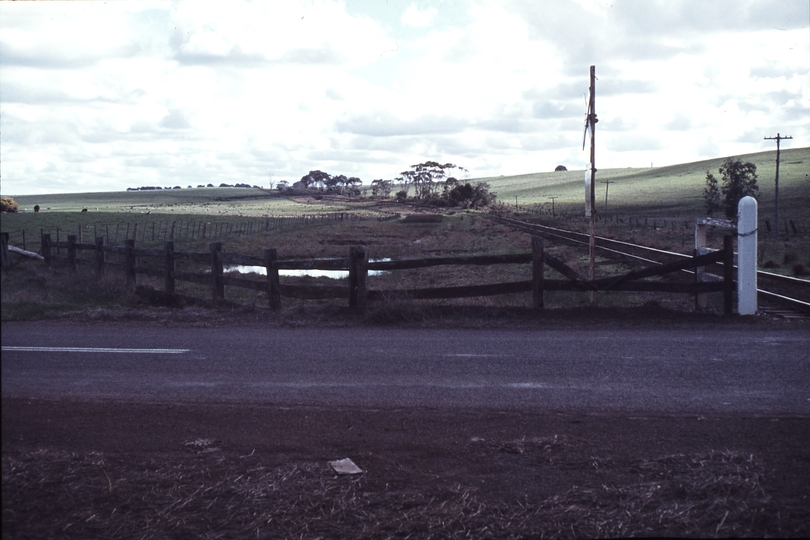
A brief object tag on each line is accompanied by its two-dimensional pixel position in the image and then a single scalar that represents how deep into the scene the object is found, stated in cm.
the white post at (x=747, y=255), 1168
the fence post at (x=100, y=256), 1527
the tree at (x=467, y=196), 12769
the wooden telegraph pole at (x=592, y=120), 1304
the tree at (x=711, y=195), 7106
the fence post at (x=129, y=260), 1523
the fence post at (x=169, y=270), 1469
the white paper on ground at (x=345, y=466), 510
